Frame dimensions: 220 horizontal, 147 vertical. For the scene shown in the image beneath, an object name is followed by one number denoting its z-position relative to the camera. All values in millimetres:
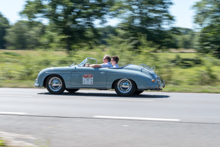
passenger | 10487
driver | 10250
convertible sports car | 9844
